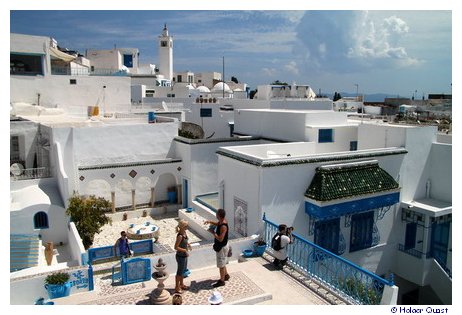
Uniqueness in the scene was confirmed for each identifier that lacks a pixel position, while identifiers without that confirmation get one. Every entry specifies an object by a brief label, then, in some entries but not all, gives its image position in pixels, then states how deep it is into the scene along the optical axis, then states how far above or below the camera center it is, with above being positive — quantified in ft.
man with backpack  28.35 -10.07
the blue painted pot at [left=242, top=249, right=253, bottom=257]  31.18 -11.64
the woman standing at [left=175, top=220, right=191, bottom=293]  23.73 -8.86
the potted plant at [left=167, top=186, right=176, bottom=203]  57.06 -13.25
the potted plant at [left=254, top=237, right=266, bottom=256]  31.35 -11.27
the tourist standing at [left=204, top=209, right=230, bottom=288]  24.88 -8.69
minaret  153.58 +18.24
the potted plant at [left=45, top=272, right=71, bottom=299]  24.66 -11.39
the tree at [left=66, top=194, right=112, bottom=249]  40.68 -11.87
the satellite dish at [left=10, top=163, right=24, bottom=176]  45.47 -8.03
